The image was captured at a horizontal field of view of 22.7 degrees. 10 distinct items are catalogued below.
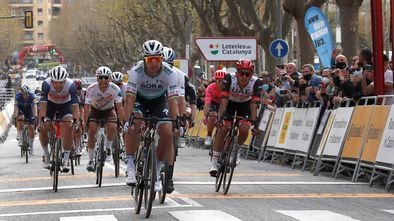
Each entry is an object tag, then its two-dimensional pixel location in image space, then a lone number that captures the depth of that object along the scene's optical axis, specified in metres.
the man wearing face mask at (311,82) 21.19
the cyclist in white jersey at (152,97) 12.33
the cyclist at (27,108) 27.98
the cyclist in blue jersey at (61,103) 16.80
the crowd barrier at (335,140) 15.98
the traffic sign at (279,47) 30.92
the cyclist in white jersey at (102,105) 18.00
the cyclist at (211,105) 17.00
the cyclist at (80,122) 20.17
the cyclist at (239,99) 15.12
